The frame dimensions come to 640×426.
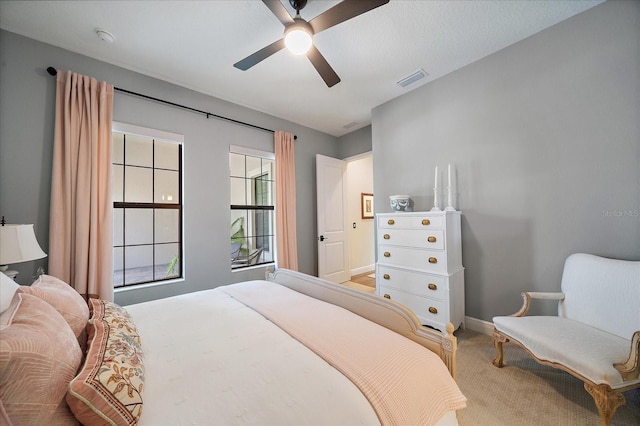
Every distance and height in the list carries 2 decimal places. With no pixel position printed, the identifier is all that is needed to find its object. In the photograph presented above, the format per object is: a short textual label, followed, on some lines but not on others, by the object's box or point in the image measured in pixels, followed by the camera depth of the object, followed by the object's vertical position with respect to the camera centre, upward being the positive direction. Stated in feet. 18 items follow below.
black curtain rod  6.92 +4.46
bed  2.20 -1.95
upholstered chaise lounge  4.06 -2.56
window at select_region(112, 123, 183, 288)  9.21 +0.65
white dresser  7.60 -1.67
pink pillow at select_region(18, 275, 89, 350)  3.29 -1.19
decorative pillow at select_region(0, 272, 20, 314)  2.68 -0.83
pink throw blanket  2.74 -1.94
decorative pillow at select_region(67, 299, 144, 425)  2.20 -1.65
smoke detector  6.62 +5.28
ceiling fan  4.89 +4.39
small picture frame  17.39 +0.95
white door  13.34 -0.07
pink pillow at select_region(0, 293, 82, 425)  1.91 -1.30
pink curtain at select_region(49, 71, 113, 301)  6.77 +0.96
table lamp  4.75 -0.45
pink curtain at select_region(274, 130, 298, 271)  11.83 +0.85
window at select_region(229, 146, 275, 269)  11.56 +0.61
